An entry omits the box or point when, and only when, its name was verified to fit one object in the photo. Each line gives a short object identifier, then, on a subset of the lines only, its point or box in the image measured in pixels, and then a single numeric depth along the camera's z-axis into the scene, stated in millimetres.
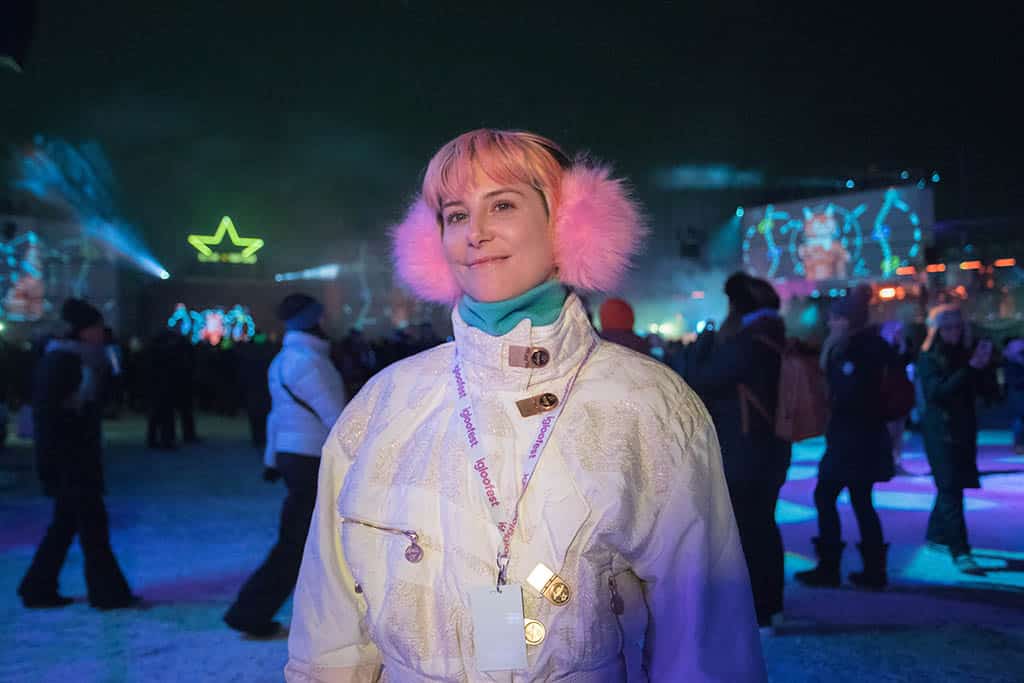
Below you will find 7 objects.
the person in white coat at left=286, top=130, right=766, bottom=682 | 1445
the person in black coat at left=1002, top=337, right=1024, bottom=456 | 10586
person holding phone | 5410
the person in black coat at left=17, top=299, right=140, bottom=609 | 4879
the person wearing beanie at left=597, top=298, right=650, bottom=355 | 4469
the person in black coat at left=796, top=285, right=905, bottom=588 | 5074
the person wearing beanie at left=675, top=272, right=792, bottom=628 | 4242
